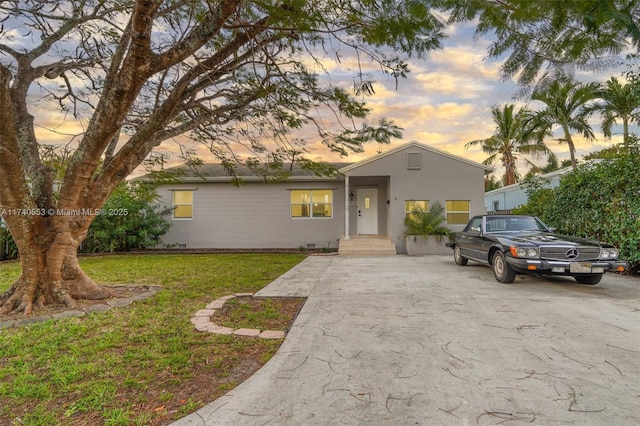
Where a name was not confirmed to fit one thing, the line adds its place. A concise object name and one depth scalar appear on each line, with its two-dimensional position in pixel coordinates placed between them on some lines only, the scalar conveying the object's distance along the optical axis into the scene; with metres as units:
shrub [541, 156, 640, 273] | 6.73
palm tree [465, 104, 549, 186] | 22.70
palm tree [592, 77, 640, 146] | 13.32
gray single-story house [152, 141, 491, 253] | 13.96
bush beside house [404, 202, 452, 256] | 12.23
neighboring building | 15.33
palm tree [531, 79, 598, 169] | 16.64
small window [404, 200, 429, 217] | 12.92
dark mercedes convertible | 5.48
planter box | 12.23
